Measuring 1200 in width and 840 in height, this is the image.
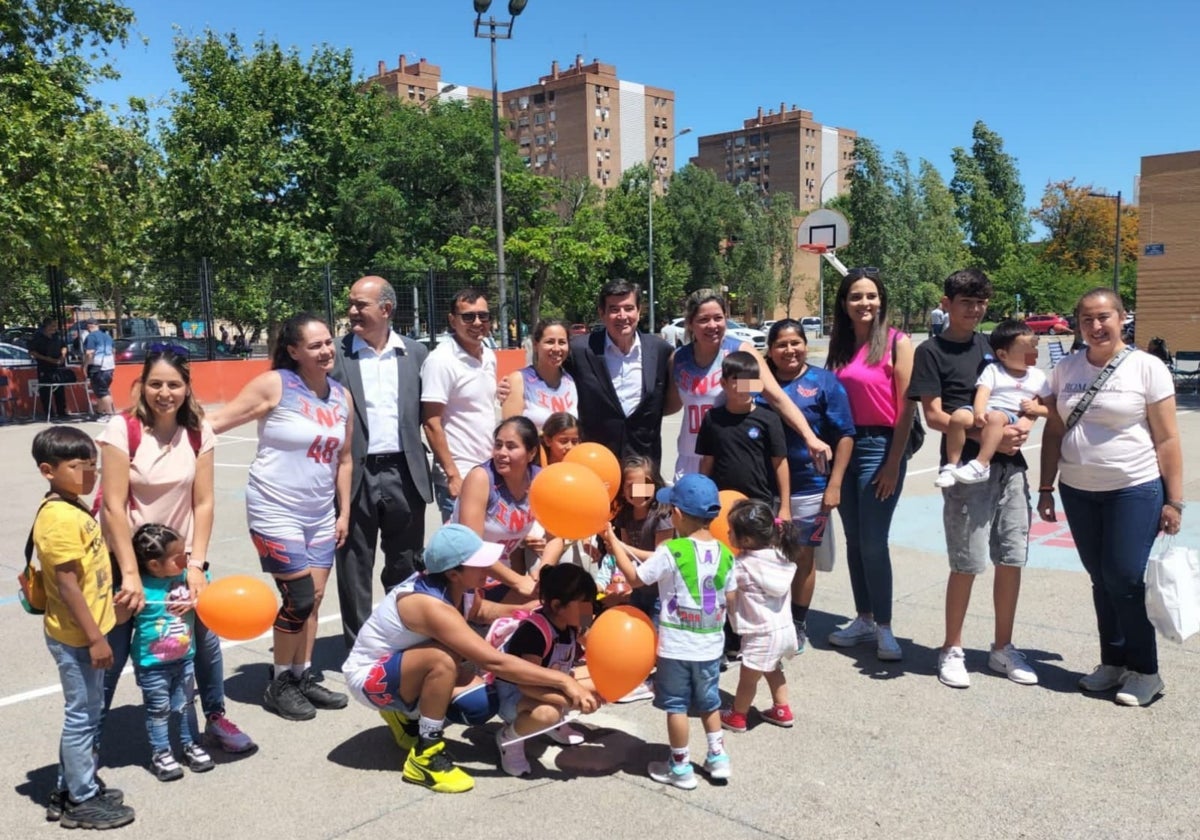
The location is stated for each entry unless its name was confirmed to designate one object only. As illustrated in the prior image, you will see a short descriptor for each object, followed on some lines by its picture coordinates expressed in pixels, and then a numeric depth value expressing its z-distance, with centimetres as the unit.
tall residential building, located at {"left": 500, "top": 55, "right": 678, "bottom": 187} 10012
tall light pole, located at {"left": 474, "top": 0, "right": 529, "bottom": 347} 1998
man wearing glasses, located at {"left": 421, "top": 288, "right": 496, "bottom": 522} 472
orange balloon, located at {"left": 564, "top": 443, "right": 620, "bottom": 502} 440
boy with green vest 359
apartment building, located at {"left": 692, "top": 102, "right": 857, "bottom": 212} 11794
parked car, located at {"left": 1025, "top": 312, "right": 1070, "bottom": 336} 5190
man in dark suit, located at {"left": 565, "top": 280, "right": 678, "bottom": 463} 499
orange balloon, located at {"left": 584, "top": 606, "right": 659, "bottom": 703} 360
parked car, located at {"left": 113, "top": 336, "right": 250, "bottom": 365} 2008
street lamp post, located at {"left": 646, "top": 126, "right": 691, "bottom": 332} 3985
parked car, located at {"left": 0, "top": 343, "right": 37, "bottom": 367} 1971
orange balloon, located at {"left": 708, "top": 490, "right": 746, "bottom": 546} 413
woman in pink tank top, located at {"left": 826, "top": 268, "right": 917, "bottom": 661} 480
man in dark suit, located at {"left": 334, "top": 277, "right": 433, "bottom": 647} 464
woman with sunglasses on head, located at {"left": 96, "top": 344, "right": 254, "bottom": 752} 353
